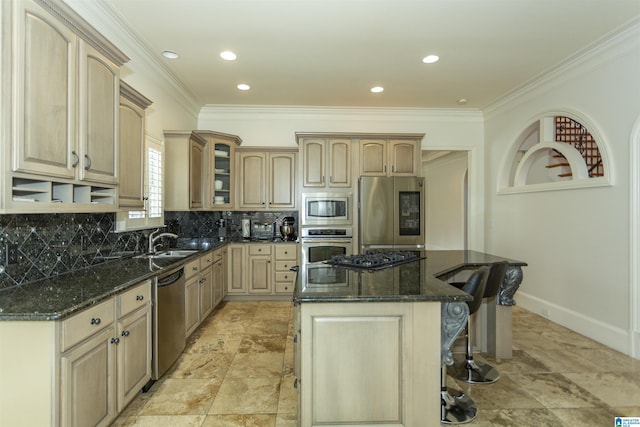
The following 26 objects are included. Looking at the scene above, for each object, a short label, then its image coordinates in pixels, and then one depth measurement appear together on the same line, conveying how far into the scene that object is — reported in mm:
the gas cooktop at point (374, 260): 2338
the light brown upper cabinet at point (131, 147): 2293
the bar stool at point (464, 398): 1984
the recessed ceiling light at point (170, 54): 3176
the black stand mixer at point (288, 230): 4695
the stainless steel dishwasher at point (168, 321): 2299
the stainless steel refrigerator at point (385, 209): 4289
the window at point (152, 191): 3070
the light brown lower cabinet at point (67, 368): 1351
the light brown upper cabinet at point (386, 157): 4469
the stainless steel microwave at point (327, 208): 4398
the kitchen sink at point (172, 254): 3063
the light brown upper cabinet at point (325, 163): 4430
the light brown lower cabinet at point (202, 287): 2999
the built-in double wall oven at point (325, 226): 4391
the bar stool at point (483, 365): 2291
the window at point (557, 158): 3359
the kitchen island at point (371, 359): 1666
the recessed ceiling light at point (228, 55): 3176
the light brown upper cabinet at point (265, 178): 4684
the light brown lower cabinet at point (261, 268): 4441
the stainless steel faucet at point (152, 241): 3117
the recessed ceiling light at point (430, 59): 3252
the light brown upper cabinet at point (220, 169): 4285
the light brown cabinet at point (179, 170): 3711
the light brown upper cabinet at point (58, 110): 1404
